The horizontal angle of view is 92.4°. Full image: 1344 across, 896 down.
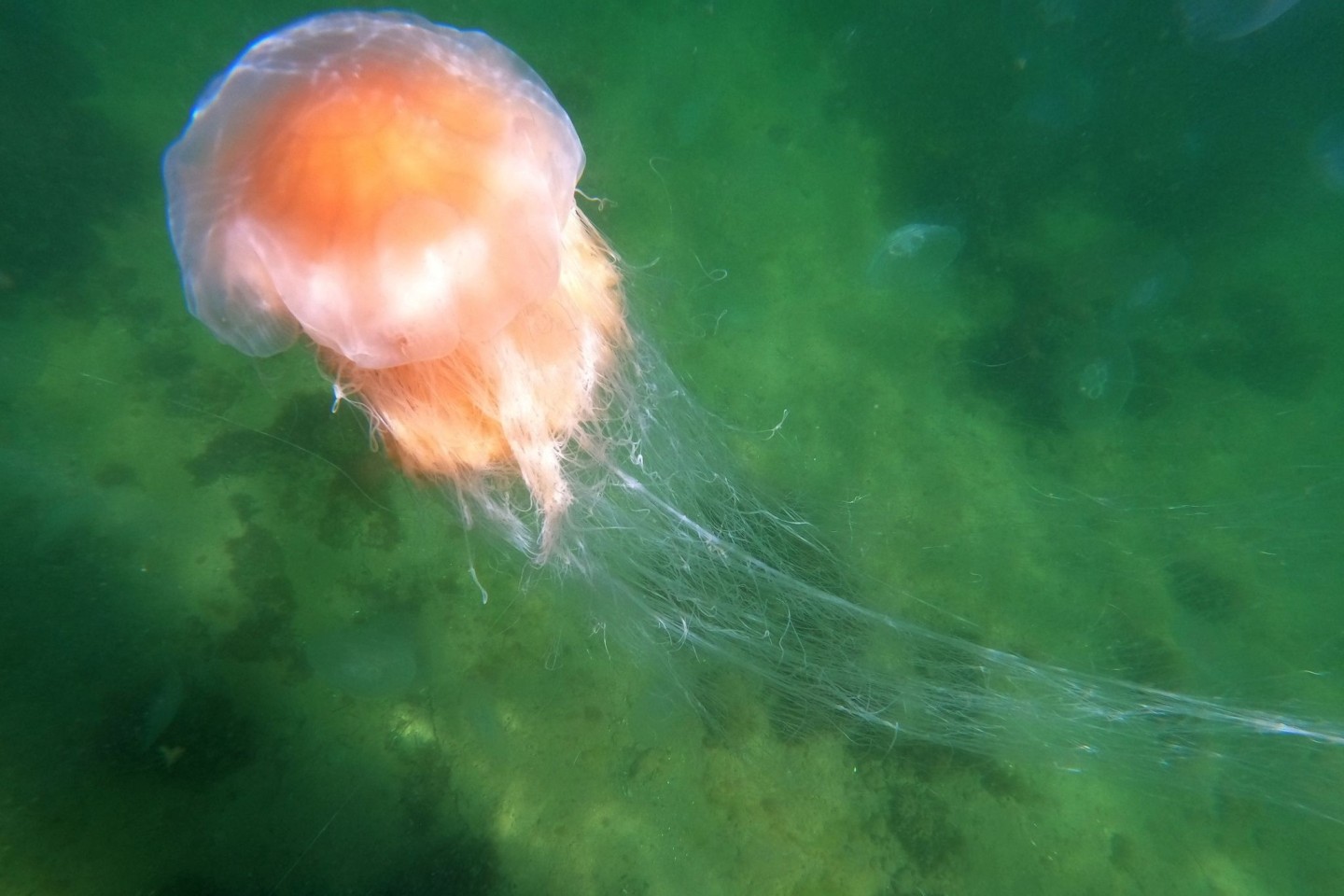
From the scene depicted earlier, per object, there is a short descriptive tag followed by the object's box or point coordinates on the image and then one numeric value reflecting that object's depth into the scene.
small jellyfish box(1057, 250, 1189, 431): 3.79
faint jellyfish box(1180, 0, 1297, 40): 5.35
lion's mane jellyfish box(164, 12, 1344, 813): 2.11
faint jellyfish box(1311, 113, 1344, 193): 4.96
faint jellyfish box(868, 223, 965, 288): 3.97
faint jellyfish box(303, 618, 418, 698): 2.76
